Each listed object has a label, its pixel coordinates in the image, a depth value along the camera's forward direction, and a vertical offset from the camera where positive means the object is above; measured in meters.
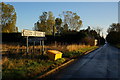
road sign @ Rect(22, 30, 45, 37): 11.67 +0.64
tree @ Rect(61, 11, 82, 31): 52.97 +6.97
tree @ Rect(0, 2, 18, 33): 41.88 +6.42
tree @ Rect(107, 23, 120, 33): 78.59 +7.71
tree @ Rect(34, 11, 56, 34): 55.22 +6.57
